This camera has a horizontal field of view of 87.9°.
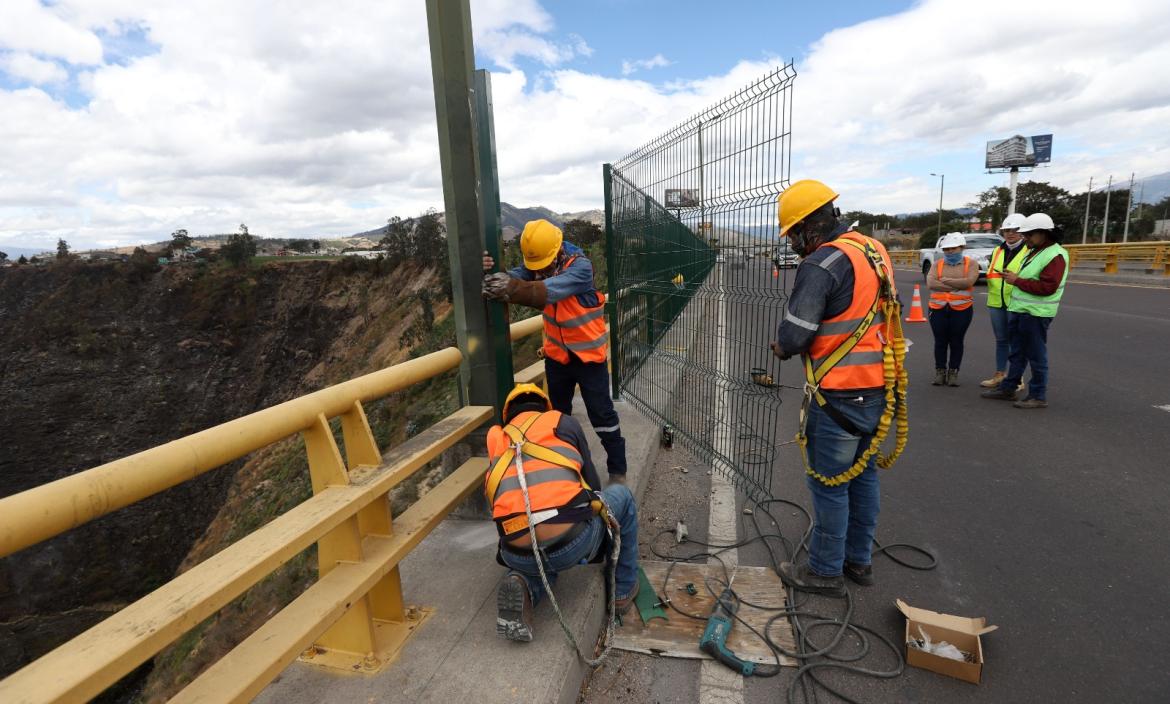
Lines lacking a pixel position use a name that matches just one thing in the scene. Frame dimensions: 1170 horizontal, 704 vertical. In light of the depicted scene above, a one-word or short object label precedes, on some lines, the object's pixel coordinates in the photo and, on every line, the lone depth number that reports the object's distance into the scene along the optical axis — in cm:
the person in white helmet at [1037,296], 582
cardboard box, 250
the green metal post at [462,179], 311
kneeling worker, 248
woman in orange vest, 680
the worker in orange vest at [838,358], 284
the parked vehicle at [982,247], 1811
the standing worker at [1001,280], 627
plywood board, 277
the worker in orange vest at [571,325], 354
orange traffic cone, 1069
